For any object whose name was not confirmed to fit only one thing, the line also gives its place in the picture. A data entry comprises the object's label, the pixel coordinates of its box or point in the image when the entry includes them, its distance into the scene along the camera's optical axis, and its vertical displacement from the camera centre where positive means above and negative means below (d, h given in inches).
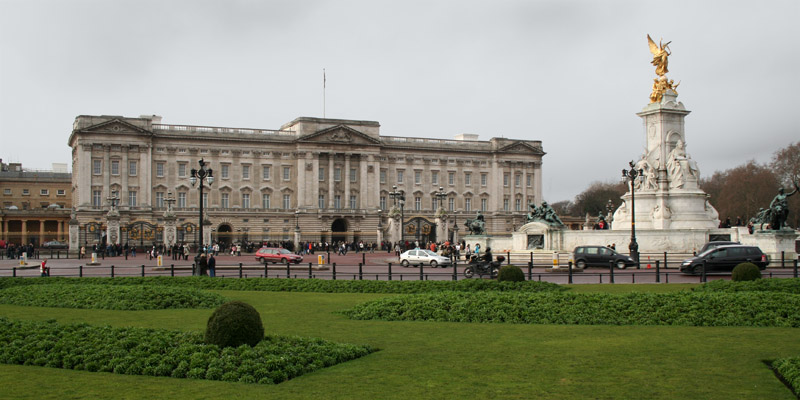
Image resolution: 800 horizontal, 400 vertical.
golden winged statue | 1823.3 +405.6
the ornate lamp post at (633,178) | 1499.8 +116.3
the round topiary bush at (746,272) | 904.3 -42.4
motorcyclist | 1259.6 -31.7
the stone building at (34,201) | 3619.6 +220.3
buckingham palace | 3464.6 +296.8
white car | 1792.6 -47.0
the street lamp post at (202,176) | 1396.4 +114.9
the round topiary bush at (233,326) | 480.7 -53.0
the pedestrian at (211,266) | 1253.1 -42.3
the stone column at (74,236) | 2534.4 +13.6
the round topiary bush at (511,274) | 905.5 -42.3
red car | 2027.1 -44.5
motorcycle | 1176.2 -44.7
